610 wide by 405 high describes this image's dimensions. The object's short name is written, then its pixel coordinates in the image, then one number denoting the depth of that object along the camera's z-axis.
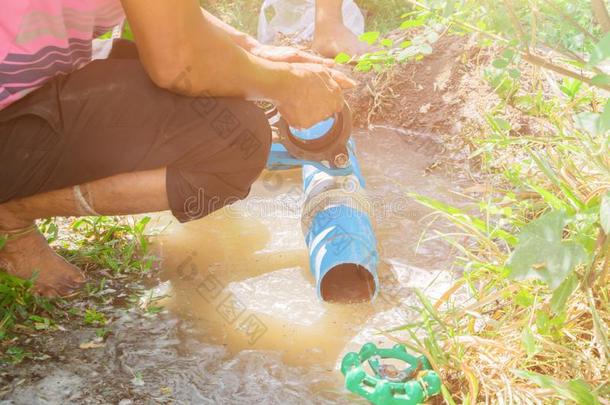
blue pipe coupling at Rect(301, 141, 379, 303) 2.06
